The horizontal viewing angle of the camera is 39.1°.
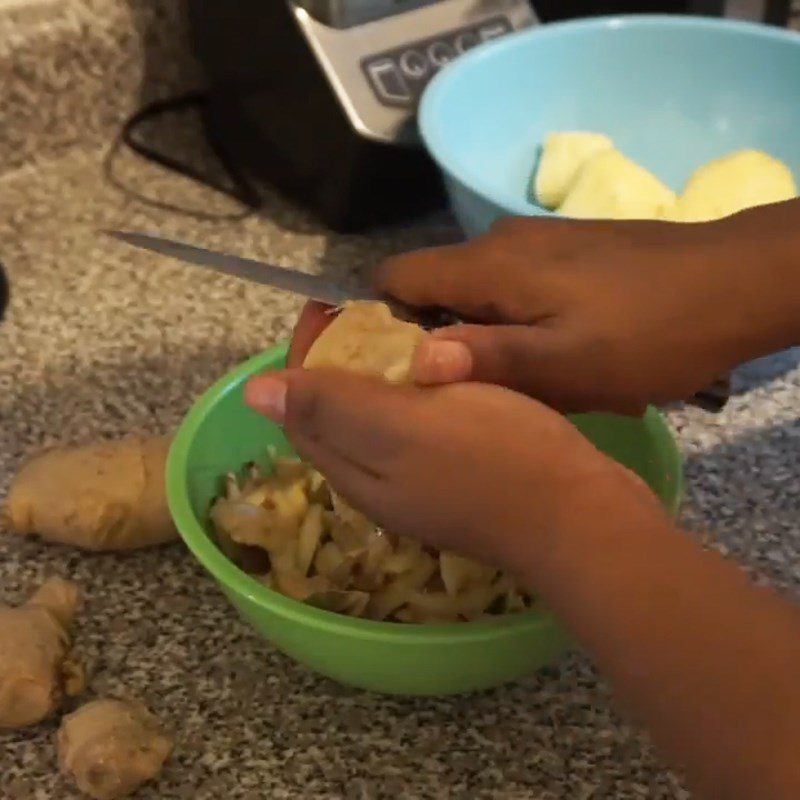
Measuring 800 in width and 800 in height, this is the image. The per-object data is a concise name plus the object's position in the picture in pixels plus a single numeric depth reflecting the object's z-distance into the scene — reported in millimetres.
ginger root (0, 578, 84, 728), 478
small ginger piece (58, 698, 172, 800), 456
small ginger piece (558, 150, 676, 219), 674
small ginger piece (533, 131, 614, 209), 735
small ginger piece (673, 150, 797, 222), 675
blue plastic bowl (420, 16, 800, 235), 752
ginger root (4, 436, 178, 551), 558
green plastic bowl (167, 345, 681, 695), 438
